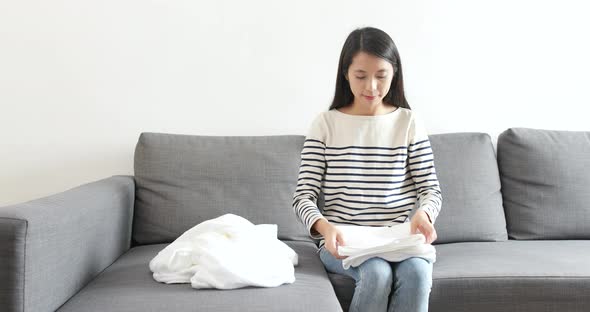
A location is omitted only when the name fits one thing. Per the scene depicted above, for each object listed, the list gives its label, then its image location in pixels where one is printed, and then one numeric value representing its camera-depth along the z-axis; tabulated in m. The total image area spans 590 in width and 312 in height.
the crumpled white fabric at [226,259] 1.62
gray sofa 1.57
